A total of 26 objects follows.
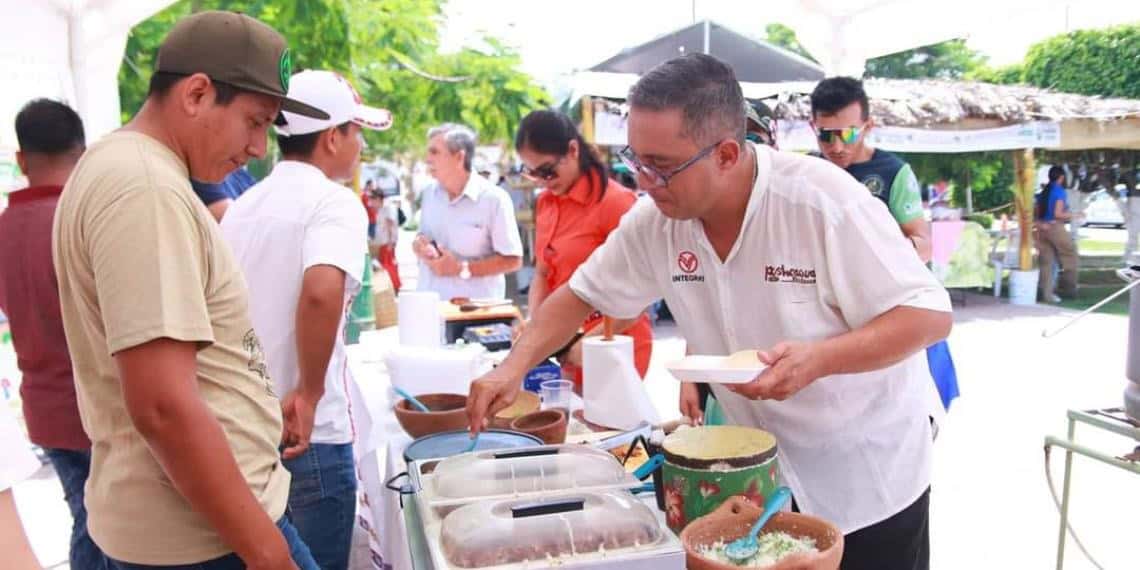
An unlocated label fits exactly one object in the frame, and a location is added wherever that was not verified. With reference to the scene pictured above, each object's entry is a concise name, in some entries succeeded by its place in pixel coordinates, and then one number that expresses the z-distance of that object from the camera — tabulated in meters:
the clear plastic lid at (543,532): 1.08
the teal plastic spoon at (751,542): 1.09
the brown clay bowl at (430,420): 1.99
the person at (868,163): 2.95
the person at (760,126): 2.26
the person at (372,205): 11.83
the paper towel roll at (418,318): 3.34
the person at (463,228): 4.19
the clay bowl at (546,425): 1.84
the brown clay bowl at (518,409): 2.01
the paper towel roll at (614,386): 2.15
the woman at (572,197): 3.11
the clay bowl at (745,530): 1.04
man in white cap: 1.91
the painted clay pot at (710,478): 1.17
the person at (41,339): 2.34
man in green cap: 1.13
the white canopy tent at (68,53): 3.80
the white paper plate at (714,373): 1.24
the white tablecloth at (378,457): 1.93
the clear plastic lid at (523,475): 1.30
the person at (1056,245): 11.00
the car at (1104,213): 15.57
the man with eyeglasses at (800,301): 1.41
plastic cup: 2.27
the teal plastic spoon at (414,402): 2.12
